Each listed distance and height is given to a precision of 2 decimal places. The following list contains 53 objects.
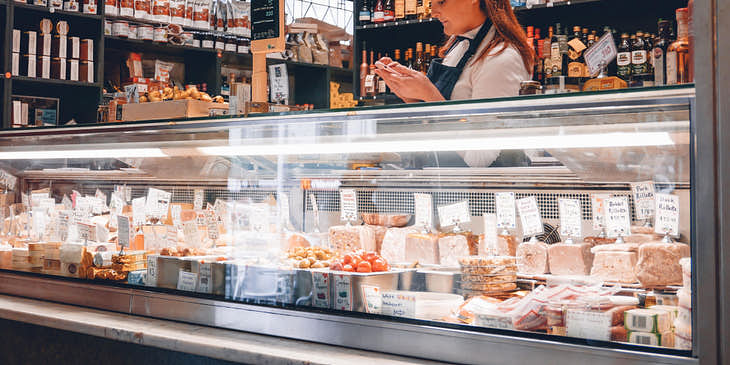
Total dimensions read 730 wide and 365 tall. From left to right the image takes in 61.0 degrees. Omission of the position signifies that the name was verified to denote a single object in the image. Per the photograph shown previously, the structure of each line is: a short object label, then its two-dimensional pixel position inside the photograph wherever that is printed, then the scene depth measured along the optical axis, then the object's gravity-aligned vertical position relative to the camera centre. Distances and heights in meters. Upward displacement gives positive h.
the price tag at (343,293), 1.78 -0.26
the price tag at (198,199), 2.52 +0.01
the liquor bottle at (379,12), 4.93 +1.52
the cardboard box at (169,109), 2.36 +0.36
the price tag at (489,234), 2.07 -0.10
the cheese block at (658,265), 1.64 -0.17
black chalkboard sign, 2.14 +0.64
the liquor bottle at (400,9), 4.80 +1.50
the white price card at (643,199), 1.63 +0.01
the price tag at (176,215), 2.50 -0.05
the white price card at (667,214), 1.56 -0.03
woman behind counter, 2.20 +0.56
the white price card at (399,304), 1.68 -0.28
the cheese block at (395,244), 2.30 -0.15
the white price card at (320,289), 1.82 -0.26
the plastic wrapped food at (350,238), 2.32 -0.13
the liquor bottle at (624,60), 3.90 +0.91
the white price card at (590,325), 1.43 -0.29
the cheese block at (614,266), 1.88 -0.19
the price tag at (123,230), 2.45 -0.11
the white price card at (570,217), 2.07 -0.05
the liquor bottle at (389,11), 4.89 +1.52
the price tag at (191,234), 2.37 -0.12
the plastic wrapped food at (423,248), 2.24 -0.16
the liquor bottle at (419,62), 4.82 +1.10
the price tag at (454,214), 2.10 -0.04
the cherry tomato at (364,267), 1.95 -0.20
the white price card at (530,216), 2.09 -0.04
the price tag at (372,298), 1.73 -0.27
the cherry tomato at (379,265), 1.96 -0.20
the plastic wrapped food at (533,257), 2.06 -0.18
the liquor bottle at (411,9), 4.73 +1.49
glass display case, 1.48 -0.08
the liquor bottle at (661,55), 3.74 +0.91
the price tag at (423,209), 2.25 -0.02
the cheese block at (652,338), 1.36 -0.30
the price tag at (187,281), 2.09 -0.27
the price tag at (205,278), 2.06 -0.25
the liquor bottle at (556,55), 4.07 +0.99
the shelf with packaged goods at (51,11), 4.84 +1.54
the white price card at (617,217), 1.88 -0.04
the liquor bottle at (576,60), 4.02 +0.95
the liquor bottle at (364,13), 5.04 +1.55
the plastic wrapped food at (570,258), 2.03 -0.18
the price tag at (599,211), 1.98 -0.02
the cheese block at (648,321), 1.40 -0.27
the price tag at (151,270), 2.20 -0.25
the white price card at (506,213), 2.10 -0.03
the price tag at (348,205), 2.34 -0.01
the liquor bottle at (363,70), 5.10 +1.10
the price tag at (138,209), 2.63 -0.03
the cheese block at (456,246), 2.13 -0.15
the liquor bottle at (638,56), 3.85 +0.92
